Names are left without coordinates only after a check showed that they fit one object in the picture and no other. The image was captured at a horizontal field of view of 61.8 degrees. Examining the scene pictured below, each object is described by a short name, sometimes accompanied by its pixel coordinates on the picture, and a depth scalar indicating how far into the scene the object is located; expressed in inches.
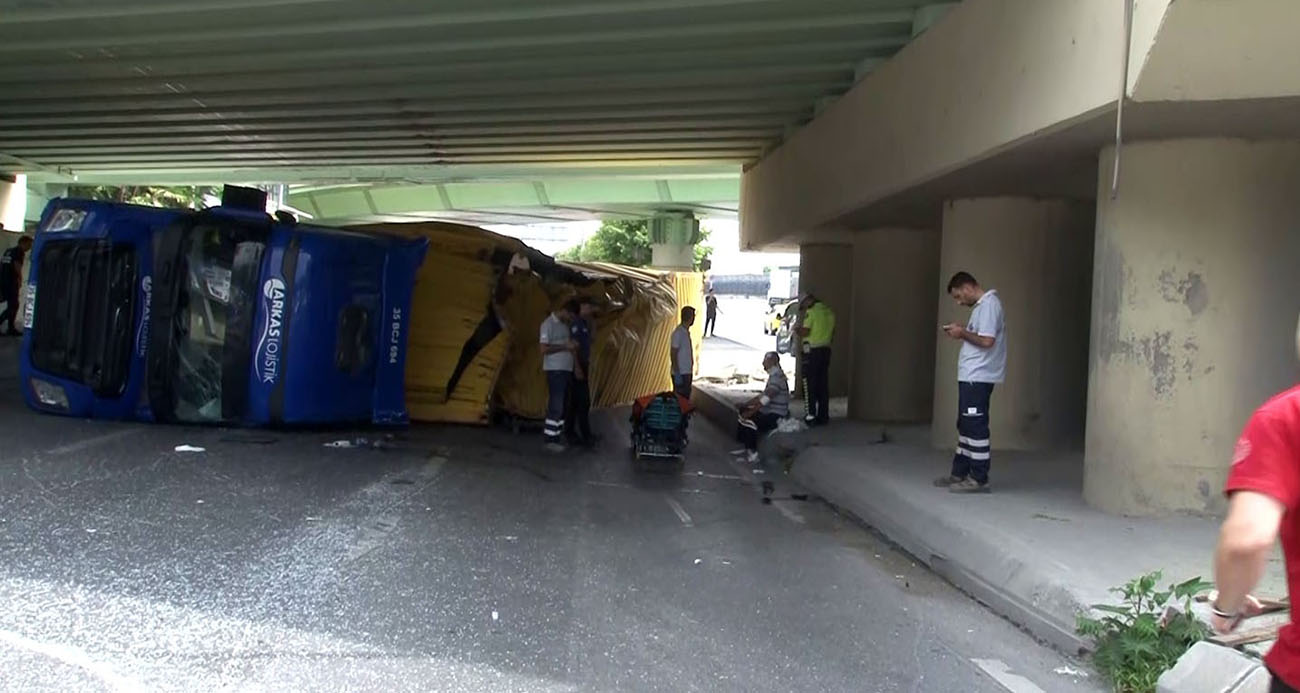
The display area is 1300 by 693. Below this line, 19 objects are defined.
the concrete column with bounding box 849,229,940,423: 551.2
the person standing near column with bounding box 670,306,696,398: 518.0
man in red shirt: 91.7
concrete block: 158.4
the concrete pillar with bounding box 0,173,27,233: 1008.9
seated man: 497.7
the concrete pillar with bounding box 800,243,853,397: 676.1
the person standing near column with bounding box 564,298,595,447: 478.0
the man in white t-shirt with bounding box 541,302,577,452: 461.1
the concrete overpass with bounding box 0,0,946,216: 406.9
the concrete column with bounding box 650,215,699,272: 1421.0
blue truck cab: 439.5
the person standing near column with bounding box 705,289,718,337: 1363.6
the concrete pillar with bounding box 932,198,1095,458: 417.4
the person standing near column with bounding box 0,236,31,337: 806.5
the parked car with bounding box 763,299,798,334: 1456.8
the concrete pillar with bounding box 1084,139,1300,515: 287.3
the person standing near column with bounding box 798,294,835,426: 541.3
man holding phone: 326.3
